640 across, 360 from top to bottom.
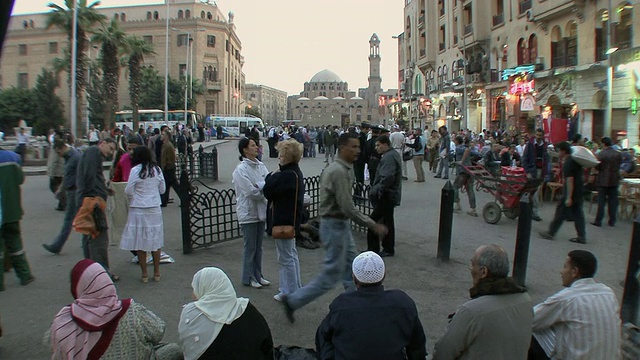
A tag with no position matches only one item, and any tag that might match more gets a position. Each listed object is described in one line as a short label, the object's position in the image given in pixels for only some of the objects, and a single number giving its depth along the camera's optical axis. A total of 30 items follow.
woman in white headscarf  3.06
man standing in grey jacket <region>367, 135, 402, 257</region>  7.17
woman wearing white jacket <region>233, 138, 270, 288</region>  5.89
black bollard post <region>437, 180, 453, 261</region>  7.40
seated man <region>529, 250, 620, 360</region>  3.08
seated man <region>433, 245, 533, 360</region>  2.97
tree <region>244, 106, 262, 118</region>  114.97
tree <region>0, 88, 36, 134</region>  51.97
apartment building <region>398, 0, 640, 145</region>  19.34
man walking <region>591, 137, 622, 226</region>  9.77
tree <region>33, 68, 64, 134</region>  46.75
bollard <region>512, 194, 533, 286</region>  6.29
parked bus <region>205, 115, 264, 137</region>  62.59
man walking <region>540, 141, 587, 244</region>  8.48
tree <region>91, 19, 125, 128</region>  36.25
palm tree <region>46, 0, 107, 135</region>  31.84
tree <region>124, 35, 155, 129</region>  41.60
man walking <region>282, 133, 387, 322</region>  4.96
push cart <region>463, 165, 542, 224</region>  10.07
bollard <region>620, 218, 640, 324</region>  4.92
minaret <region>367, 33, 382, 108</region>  129.38
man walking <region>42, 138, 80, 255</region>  7.60
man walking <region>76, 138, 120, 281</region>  6.03
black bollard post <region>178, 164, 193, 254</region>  7.66
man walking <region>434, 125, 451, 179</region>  16.66
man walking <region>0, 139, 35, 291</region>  6.04
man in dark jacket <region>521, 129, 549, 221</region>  11.48
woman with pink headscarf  3.01
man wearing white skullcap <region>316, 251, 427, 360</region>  2.88
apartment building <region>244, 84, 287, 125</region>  164.18
